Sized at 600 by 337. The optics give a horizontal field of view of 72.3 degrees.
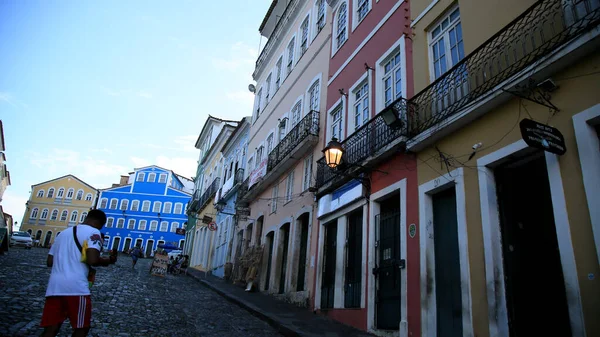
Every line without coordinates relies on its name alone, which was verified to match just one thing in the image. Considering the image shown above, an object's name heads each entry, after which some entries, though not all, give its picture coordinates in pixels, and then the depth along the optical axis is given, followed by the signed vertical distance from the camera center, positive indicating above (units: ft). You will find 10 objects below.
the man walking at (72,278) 12.25 -0.27
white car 95.84 +5.71
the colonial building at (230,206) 65.51 +12.57
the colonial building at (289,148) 42.22 +15.40
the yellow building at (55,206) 179.83 +27.17
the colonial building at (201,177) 112.27 +28.22
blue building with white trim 171.22 +26.28
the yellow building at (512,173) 15.51 +5.52
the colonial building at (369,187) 25.88 +7.22
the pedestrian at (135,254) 74.17 +3.33
